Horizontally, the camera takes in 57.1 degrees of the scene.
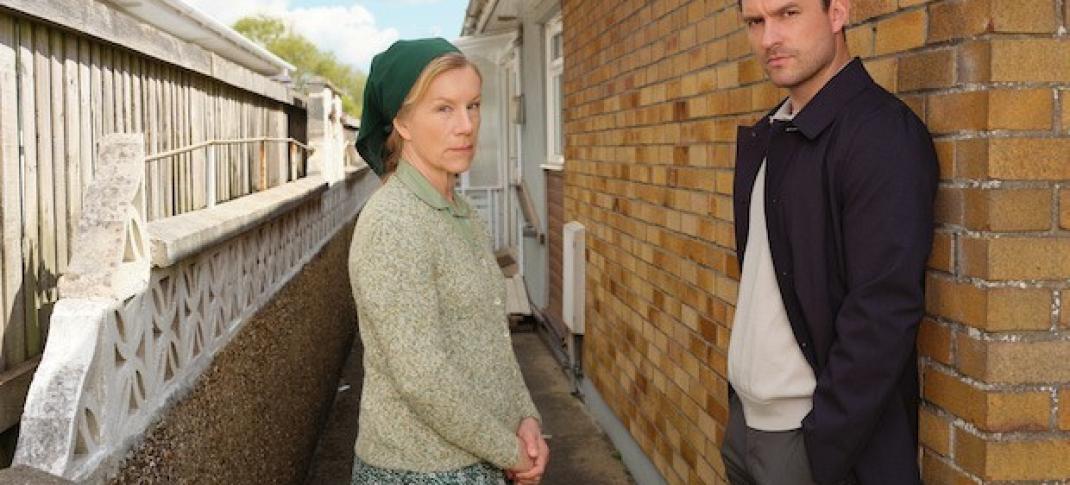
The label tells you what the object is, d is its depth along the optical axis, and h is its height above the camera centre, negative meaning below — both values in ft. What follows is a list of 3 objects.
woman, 6.67 -0.87
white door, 43.09 +1.73
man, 6.19 -0.60
